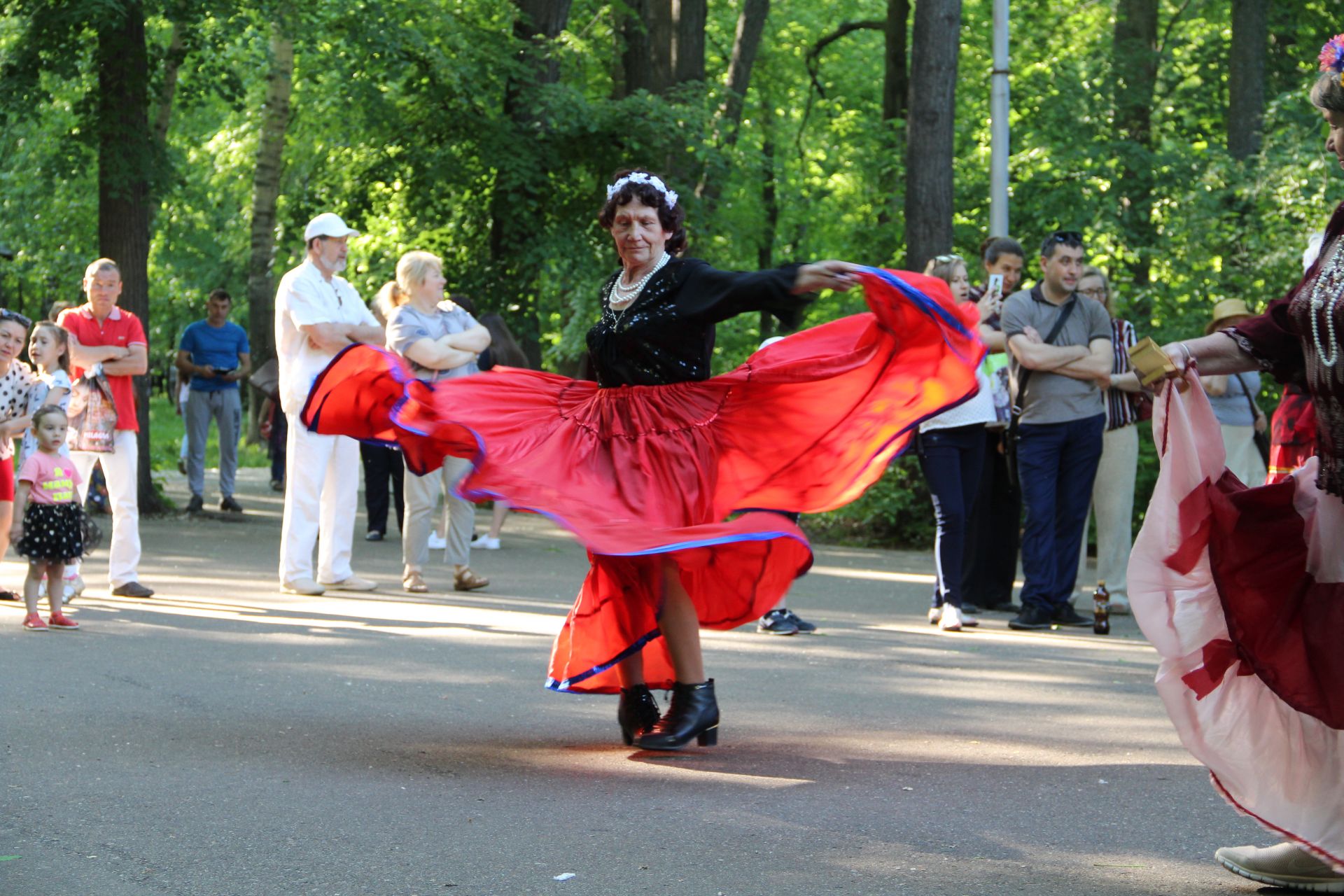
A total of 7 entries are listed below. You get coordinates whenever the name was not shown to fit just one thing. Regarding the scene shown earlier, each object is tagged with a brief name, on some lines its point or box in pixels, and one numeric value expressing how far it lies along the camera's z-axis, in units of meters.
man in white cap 10.24
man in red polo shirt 9.98
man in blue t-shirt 16.52
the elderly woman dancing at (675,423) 5.85
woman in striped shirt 10.34
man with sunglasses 9.65
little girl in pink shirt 8.69
